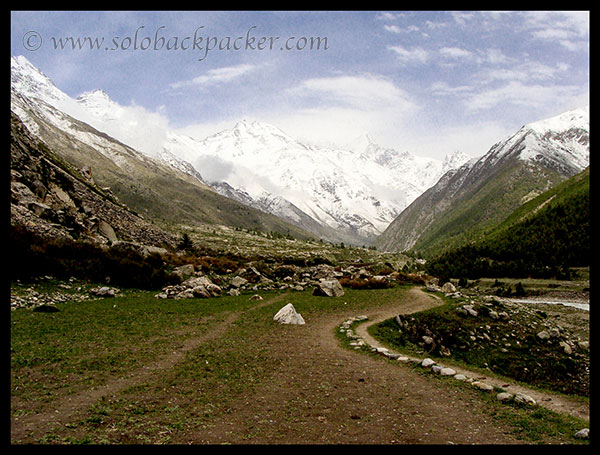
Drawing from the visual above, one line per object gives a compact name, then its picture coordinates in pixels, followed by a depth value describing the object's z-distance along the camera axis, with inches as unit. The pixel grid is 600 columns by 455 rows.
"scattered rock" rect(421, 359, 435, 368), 669.3
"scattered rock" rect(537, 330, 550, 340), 1084.6
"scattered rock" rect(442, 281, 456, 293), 1797.4
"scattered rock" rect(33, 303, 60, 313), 864.9
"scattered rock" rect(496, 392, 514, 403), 511.5
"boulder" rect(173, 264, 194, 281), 1571.1
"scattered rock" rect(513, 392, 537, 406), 504.4
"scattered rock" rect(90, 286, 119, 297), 1138.7
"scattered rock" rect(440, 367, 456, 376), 623.8
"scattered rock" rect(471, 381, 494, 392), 553.6
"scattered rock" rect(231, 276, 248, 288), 1610.4
